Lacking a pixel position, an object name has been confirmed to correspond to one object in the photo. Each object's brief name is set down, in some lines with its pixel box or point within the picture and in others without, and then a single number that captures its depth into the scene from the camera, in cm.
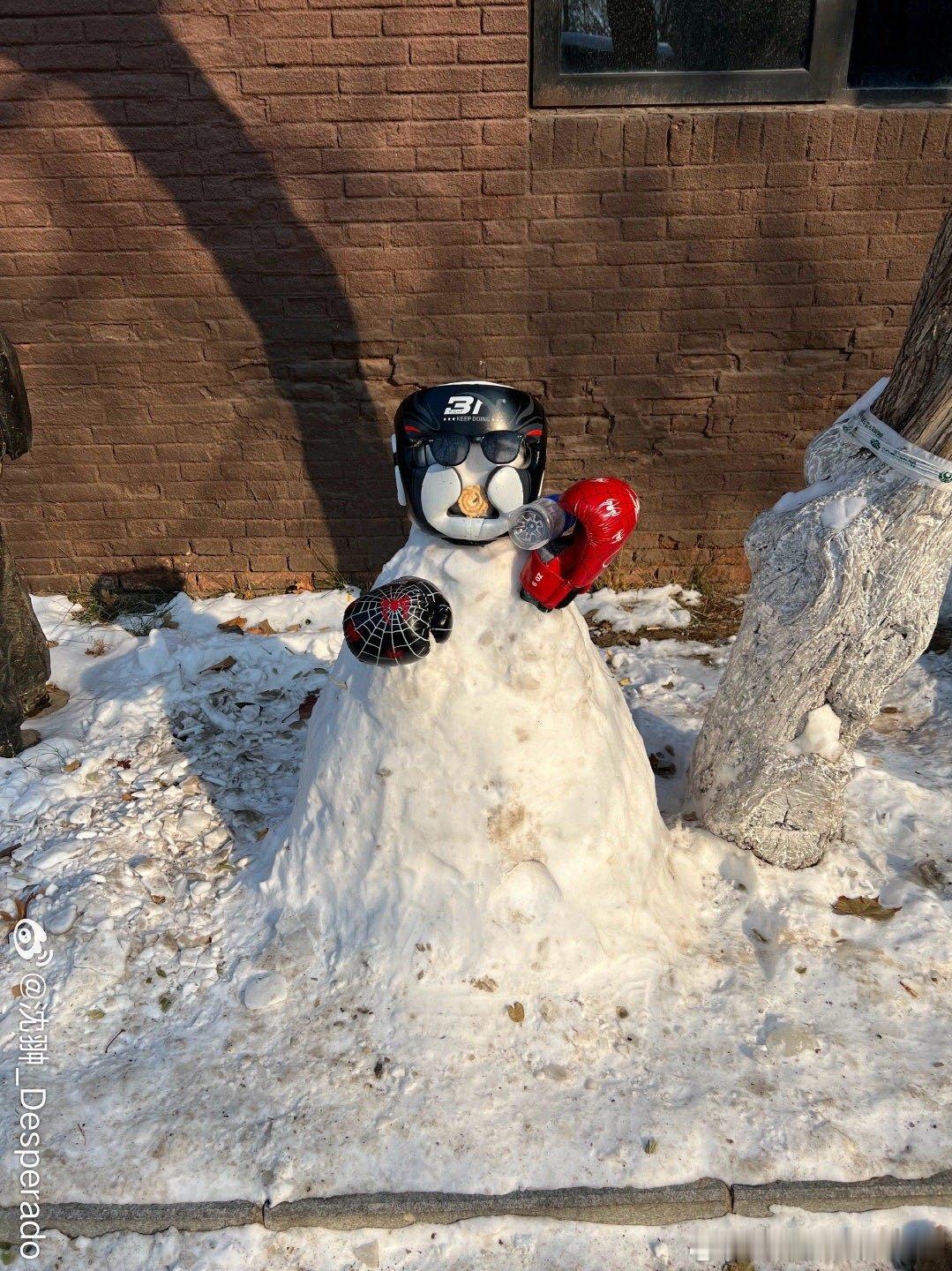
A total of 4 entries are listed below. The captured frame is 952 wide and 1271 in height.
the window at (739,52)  400
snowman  228
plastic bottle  222
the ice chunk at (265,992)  253
